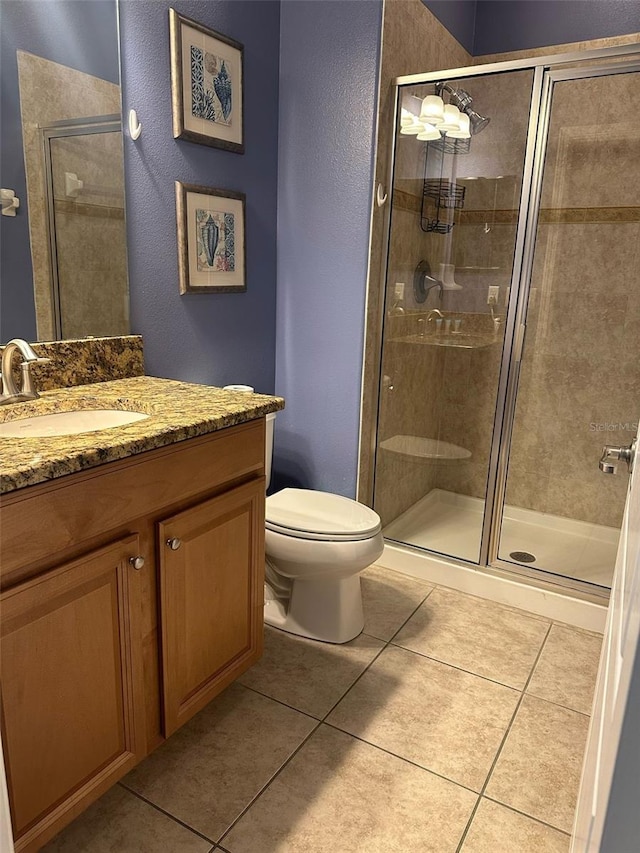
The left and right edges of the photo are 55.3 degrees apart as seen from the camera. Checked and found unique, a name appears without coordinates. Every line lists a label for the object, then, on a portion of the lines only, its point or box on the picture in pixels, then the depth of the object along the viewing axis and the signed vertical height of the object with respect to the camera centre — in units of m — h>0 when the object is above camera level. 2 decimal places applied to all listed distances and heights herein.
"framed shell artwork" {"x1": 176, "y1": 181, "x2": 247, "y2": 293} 2.14 +0.16
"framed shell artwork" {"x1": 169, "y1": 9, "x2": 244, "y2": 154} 2.00 +0.67
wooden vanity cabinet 1.12 -0.69
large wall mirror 1.58 +0.30
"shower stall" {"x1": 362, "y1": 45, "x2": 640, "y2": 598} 2.39 -0.11
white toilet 2.01 -0.88
